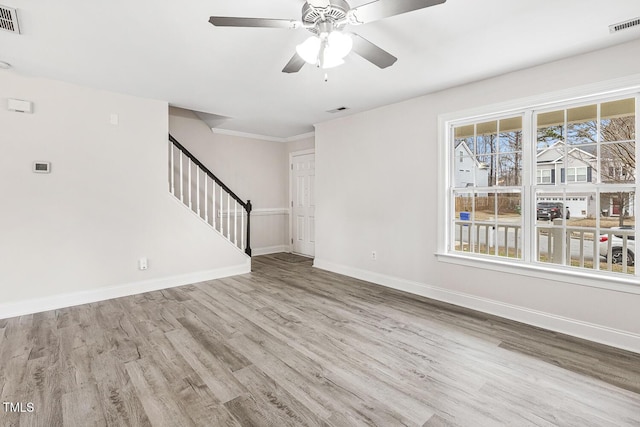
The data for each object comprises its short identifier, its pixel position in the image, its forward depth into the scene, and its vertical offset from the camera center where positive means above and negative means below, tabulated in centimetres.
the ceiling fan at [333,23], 165 +110
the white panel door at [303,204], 626 +14
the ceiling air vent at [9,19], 208 +138
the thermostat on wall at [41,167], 328 +48
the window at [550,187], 268 +23
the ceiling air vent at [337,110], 432 +147
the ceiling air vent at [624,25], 216 +136
